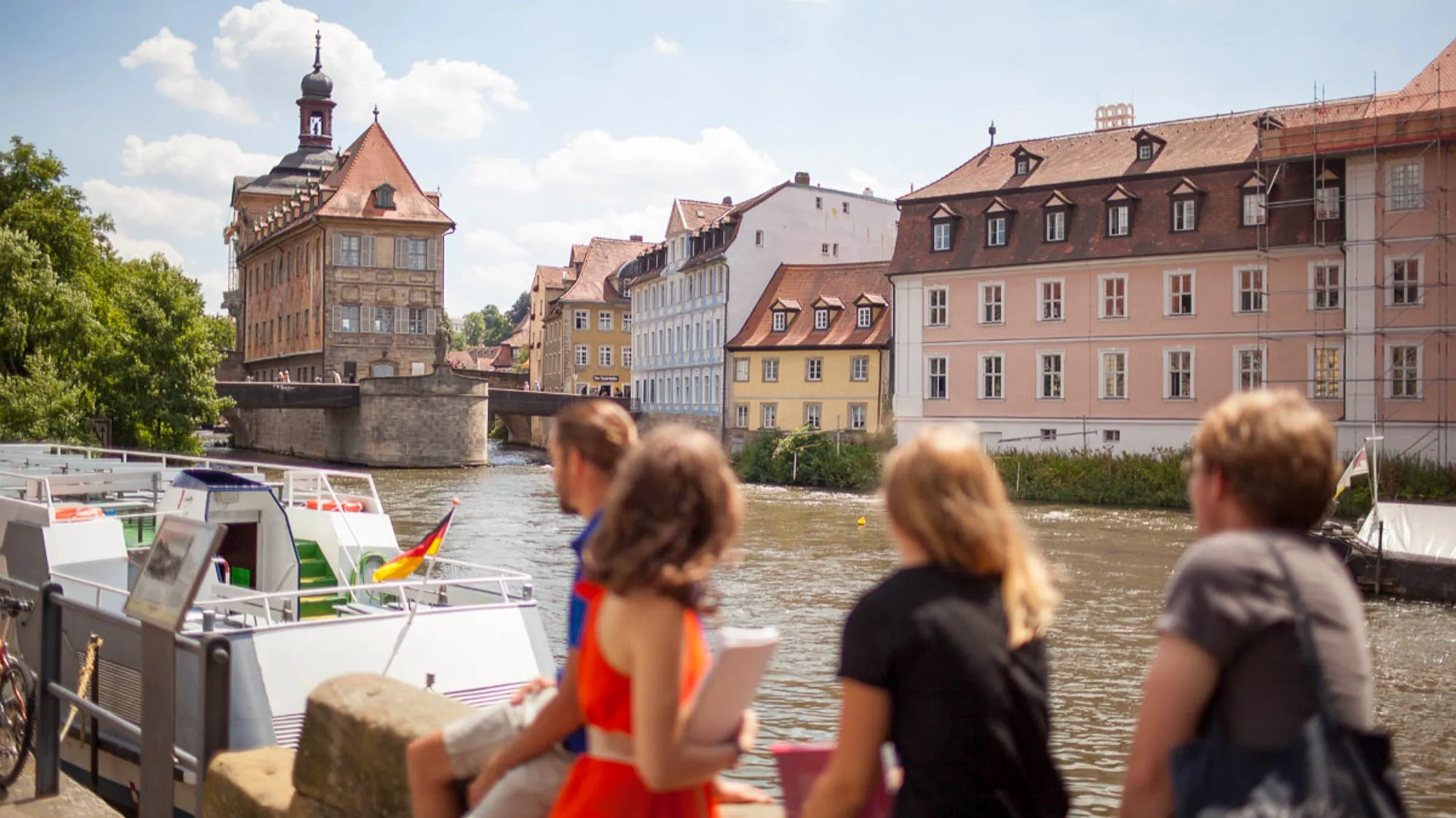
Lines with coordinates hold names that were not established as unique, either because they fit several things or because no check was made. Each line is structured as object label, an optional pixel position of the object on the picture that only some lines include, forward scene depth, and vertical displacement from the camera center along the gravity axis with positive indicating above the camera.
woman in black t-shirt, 2.74 -0.44
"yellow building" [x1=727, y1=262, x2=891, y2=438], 52.25 +2.81
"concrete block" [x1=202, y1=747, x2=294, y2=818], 4.68 -1.20
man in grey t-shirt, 2.42 -0.31
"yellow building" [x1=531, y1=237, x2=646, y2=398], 84.00 +5.47
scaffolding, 35.72 +5.11
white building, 60.75 +7.44
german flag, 10.68 -1.02
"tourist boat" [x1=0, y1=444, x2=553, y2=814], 9.75 -1.40
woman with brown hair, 2.84 -0.34
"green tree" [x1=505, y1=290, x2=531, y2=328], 152.00 +12.63
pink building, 36.47 +4.41
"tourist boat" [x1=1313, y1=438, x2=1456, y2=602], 22.16 -1.85
